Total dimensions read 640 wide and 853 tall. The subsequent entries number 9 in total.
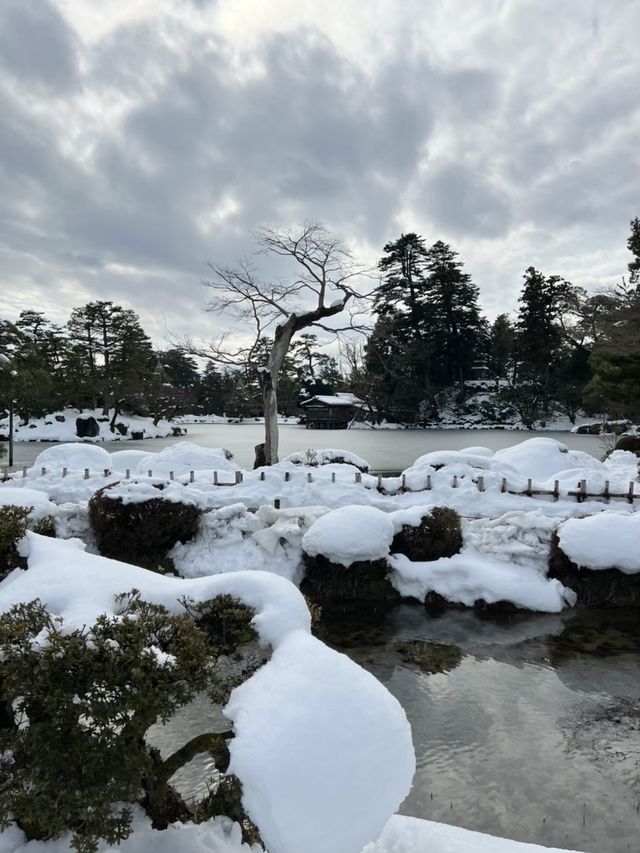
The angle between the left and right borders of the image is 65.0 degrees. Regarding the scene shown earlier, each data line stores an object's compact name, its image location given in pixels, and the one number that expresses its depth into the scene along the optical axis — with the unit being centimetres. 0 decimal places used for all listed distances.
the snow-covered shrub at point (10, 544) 345
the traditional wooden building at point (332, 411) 4906
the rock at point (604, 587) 806
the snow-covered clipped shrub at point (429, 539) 871
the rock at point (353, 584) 840
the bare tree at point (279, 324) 1686
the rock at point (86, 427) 3816
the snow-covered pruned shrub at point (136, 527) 928
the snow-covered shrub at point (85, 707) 223
